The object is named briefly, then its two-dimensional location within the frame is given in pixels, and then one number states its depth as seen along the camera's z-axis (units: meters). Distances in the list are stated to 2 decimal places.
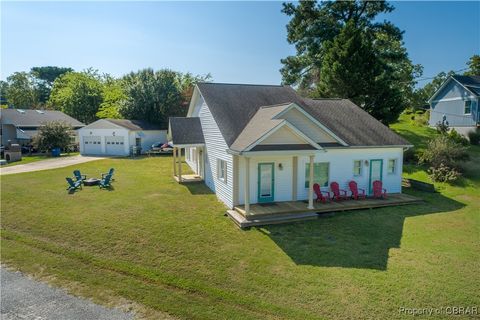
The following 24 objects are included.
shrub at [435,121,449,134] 28.31
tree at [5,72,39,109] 67.38
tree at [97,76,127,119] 46.69
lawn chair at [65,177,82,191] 16.39
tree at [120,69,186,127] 37.47
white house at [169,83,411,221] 12.64
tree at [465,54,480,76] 44.15
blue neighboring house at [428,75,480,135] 28.36
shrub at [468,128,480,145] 26.31
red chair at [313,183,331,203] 14.19
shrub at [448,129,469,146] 24.45
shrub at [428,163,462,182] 17.81
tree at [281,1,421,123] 24.70
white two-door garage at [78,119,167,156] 32.81
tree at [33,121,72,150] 32.75
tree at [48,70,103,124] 50.03
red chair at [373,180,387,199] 15.12
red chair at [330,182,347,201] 14.61
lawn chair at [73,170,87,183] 17.70
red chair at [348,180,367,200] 14.85
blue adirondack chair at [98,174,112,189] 17.23
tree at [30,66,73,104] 81.68
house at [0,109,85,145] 36.53
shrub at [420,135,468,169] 18.66
